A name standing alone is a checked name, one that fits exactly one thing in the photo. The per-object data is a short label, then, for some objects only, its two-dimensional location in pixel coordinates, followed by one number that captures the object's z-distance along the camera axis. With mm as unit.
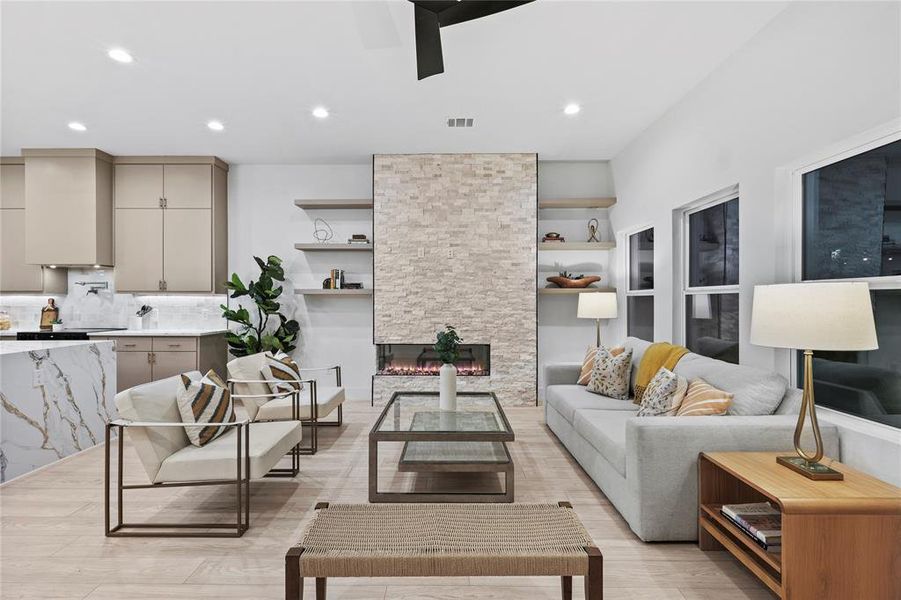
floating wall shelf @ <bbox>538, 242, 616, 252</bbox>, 5648
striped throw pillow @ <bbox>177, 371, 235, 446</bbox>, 2658
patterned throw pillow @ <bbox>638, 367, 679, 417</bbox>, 2945
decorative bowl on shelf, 5645
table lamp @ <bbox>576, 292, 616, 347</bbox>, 4988
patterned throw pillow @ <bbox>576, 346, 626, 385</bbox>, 4202
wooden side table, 1727
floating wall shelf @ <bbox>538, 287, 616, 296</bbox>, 5561
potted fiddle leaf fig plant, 5512
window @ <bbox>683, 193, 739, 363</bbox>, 3525
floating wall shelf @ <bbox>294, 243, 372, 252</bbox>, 5645
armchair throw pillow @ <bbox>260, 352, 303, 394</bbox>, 3863
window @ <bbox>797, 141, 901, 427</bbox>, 2252
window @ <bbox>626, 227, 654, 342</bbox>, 4996
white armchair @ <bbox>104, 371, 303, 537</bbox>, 2455
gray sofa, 2309
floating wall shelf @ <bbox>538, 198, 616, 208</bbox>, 5672
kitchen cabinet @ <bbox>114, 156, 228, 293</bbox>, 5652
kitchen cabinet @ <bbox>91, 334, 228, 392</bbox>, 5281
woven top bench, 1530
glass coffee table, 2852
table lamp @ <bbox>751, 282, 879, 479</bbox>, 1804
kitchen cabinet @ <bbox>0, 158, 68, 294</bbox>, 5695
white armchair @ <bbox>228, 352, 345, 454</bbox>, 3658
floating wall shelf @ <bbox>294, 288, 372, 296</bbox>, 5609
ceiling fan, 2242
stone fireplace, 5555
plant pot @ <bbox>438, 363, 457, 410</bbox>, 3514
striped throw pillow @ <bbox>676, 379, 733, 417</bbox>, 2570
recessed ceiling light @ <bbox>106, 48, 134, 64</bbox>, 3242
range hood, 5375
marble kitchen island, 3232
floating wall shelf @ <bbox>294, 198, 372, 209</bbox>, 5645
